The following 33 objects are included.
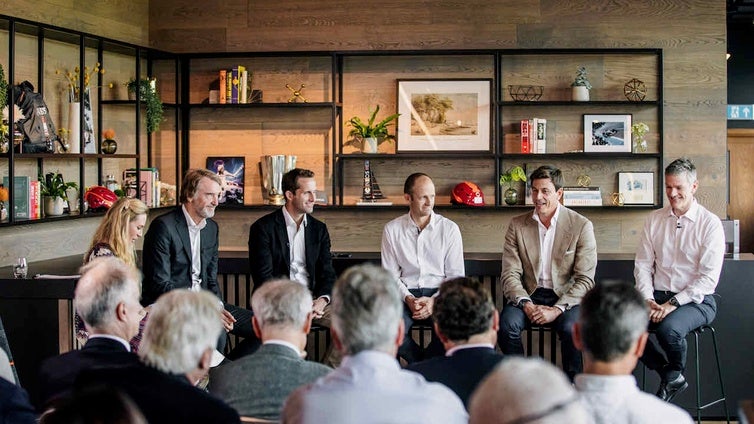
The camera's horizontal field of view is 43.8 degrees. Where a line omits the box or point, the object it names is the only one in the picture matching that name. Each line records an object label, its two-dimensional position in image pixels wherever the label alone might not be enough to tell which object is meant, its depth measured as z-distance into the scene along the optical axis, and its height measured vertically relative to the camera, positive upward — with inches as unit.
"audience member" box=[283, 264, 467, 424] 93.4 -18.4
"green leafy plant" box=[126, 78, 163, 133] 280.7 +31.6
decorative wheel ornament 293.0 +35.4
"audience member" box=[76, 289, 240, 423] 98.6 -18.5
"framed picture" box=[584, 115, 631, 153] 294.7 +22.0
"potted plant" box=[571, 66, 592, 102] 291.0 +35.4
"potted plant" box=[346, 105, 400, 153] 297.0 +22.8
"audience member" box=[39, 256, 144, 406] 122.0 -15.9
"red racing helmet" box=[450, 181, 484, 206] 293.3 +2.5
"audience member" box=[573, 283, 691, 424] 95.2 -16.5
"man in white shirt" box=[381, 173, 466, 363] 226.4 -10.6
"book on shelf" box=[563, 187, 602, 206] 293.6 +1.6
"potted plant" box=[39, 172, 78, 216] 241.3 +2.5
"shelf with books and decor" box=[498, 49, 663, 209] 293.1 +27.5
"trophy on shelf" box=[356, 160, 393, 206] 301.1 +3.8
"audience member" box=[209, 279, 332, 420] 110.9 -19.3
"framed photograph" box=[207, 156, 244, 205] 307.9 +9.5
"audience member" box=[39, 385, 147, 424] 63.7 -14.2
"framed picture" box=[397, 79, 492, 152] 299.6 +28.2
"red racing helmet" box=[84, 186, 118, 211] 258.5 +1.3
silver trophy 301.6 +10.2
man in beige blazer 210.3 -13.8
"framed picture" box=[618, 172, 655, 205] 295.4 +5.1
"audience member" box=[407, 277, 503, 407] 119.3 -17.6
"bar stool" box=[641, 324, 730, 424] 210.7 -40.2
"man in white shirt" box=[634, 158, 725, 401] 202.5 -15.4
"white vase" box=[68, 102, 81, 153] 251.1 +20.5
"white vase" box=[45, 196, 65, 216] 241.4 -0.8
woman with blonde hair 193.0 -6.8
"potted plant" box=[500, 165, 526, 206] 295.6 +7.6
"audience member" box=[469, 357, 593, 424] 66.2 -14.0
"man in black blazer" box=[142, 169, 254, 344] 211.0 -10.1
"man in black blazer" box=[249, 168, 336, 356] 228.2 -10.6
